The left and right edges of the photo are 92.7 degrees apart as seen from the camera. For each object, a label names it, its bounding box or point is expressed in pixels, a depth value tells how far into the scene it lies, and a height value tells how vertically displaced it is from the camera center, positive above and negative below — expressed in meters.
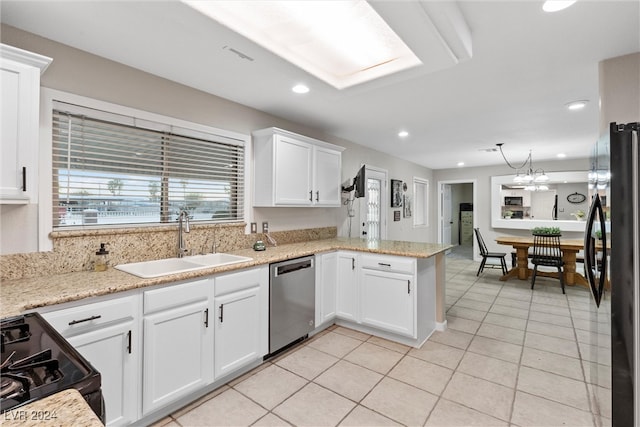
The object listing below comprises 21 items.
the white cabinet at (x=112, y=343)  1.52 -0.68
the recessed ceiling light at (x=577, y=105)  3.01 +1.13
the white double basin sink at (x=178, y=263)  2.27 -0.38
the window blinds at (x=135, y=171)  2.04 +0.35
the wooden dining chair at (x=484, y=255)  5.62 -0.72
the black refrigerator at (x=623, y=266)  1.28 -0.22
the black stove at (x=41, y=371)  0.75 -0.43
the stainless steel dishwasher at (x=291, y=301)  2.57 -0.77
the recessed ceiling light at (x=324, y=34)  1.73 +1.19
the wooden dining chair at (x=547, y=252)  4.72 -0.59
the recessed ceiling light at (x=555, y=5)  1.55 +1.10
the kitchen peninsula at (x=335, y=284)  1.61 -0.44
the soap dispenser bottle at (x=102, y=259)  2.03 -0.31
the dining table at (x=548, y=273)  4.90 -0.74
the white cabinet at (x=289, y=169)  3.11 +0.50
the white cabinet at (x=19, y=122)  1.53 +0.48
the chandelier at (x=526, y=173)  5.12 +0.92
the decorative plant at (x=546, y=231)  5.01 -0.25
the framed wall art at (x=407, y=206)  6.56 +0.21
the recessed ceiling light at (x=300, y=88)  2.63 +1.12
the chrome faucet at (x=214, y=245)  2.79 -0.28
